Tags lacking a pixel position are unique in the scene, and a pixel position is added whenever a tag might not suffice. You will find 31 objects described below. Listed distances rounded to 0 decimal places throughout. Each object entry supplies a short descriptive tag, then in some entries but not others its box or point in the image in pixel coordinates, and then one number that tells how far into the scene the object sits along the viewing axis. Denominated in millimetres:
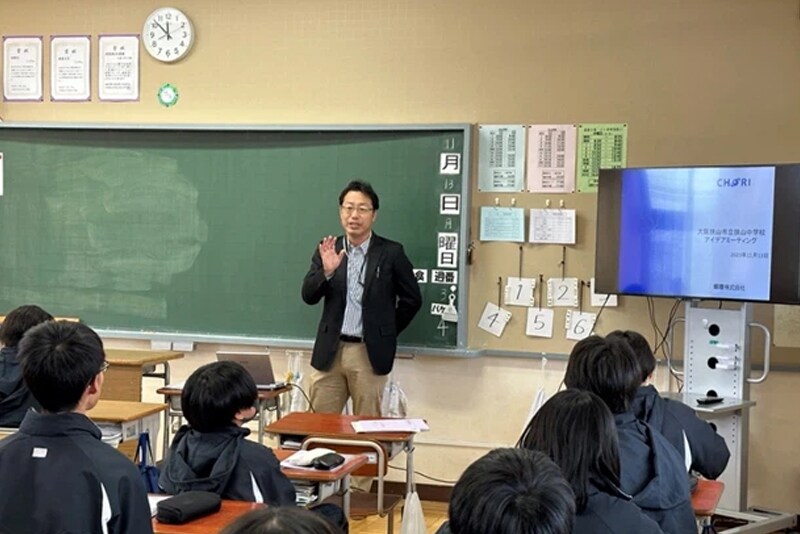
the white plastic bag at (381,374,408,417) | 5559
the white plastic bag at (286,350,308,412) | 5816
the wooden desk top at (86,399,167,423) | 4109
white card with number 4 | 5738
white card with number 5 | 5672
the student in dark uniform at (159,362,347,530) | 3004
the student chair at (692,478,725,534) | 3057
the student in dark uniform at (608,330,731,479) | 3408
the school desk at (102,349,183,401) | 5270
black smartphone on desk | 4668
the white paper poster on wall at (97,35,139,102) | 6246
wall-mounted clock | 6160
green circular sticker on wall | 6207
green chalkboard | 5820
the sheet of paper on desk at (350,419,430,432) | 4148
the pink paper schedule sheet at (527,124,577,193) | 5598
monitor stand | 4863
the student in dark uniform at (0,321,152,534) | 2404
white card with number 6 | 5613
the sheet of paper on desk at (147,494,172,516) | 2781
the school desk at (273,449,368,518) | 3293
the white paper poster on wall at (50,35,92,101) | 6320
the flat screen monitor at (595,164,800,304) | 4645
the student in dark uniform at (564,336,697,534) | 2631
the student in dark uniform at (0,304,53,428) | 4145
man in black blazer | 5414
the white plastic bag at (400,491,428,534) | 4059
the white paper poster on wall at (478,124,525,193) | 5684
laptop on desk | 5059
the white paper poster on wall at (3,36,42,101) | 6387
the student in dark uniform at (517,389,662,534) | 2051
